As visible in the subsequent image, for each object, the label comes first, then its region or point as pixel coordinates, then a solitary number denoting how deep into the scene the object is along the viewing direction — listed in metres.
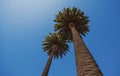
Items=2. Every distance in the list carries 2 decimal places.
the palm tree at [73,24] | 10.15
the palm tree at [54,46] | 24.64
